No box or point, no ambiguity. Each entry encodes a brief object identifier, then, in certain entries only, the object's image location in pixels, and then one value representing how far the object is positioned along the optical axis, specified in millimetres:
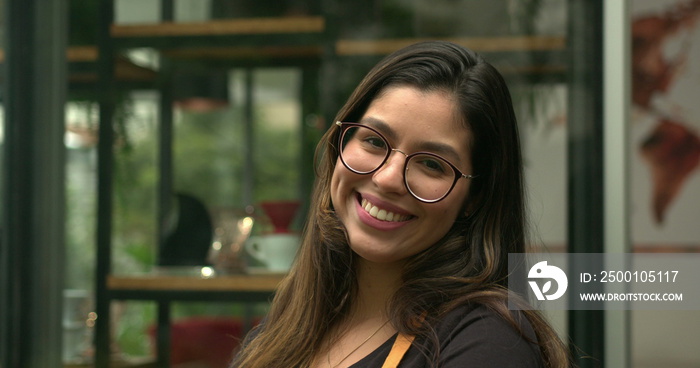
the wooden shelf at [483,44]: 2391
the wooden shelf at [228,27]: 2520
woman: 1139
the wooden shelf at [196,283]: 2523
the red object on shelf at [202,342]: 2596
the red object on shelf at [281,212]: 2539
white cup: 2529
